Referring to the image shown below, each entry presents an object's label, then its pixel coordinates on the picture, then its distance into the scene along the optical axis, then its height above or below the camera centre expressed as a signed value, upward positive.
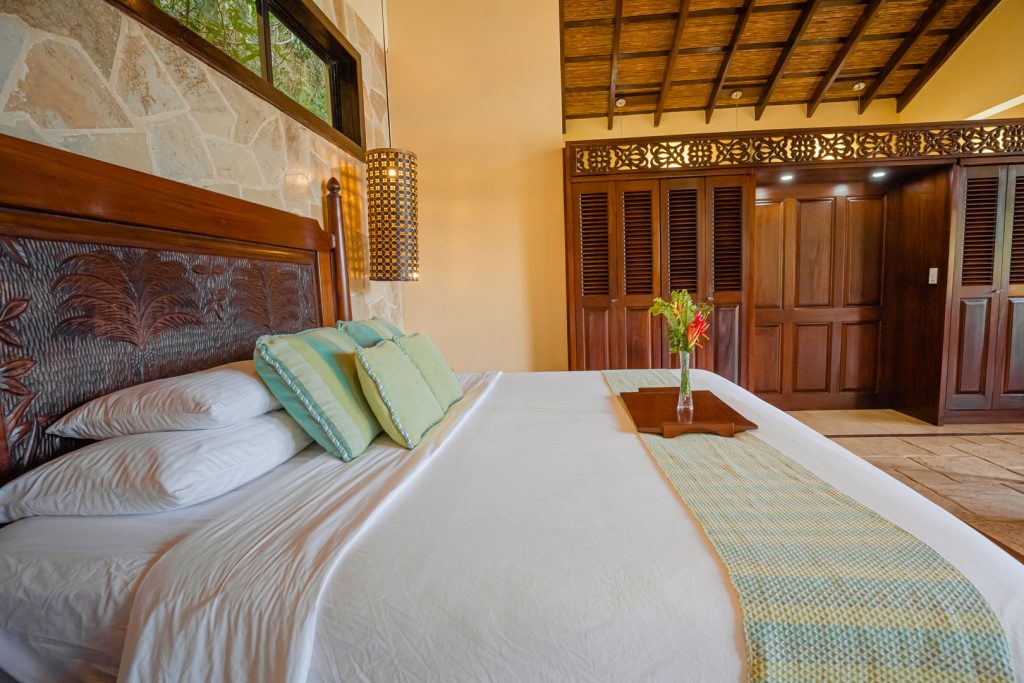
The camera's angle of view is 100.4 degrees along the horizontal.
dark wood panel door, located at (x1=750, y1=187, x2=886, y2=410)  3.65 -0.05
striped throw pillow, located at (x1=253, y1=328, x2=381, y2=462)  1.16 -0.24
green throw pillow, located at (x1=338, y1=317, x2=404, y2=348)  1.71 -0.11
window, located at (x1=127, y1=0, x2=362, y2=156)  1.51 +1.22
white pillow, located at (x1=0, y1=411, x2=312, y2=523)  0.87 -0.35
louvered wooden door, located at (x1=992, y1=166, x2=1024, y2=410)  3.12 -0.15
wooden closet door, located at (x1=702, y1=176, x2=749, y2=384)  3.19 +0.19
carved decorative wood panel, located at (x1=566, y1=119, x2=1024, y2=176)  3.06 +1.07
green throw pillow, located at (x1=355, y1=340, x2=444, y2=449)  1.28 -0.28
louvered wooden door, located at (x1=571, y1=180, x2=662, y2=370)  3.22 +0.18
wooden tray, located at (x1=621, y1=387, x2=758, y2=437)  1.32 -0.40
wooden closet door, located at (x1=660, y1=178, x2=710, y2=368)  3.20 +0.44
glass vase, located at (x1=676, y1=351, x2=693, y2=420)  1.46 -0.34
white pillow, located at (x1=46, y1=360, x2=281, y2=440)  0.97 -0.23
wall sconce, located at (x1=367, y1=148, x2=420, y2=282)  2.62 +0.58
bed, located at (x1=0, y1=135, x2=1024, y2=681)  0.62 -0.44
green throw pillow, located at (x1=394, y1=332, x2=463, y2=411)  1.64 -0.26
